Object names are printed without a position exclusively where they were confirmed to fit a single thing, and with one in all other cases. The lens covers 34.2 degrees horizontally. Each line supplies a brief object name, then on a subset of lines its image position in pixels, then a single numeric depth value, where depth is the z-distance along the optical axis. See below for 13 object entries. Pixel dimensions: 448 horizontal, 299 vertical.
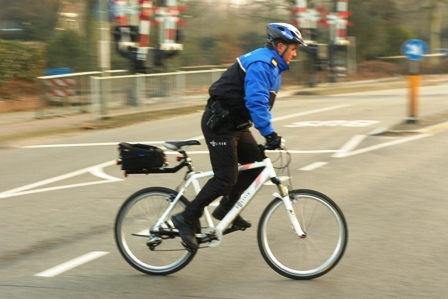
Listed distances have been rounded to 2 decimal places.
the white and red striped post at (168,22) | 24.83
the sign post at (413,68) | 15.47
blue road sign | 15.59
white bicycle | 5.36
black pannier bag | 5.46
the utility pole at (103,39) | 18.48
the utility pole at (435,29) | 41.08
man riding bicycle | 5.17
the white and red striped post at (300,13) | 30.22
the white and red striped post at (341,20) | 32.50
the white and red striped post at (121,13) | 23.02
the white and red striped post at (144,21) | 23.30
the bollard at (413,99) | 15.44
